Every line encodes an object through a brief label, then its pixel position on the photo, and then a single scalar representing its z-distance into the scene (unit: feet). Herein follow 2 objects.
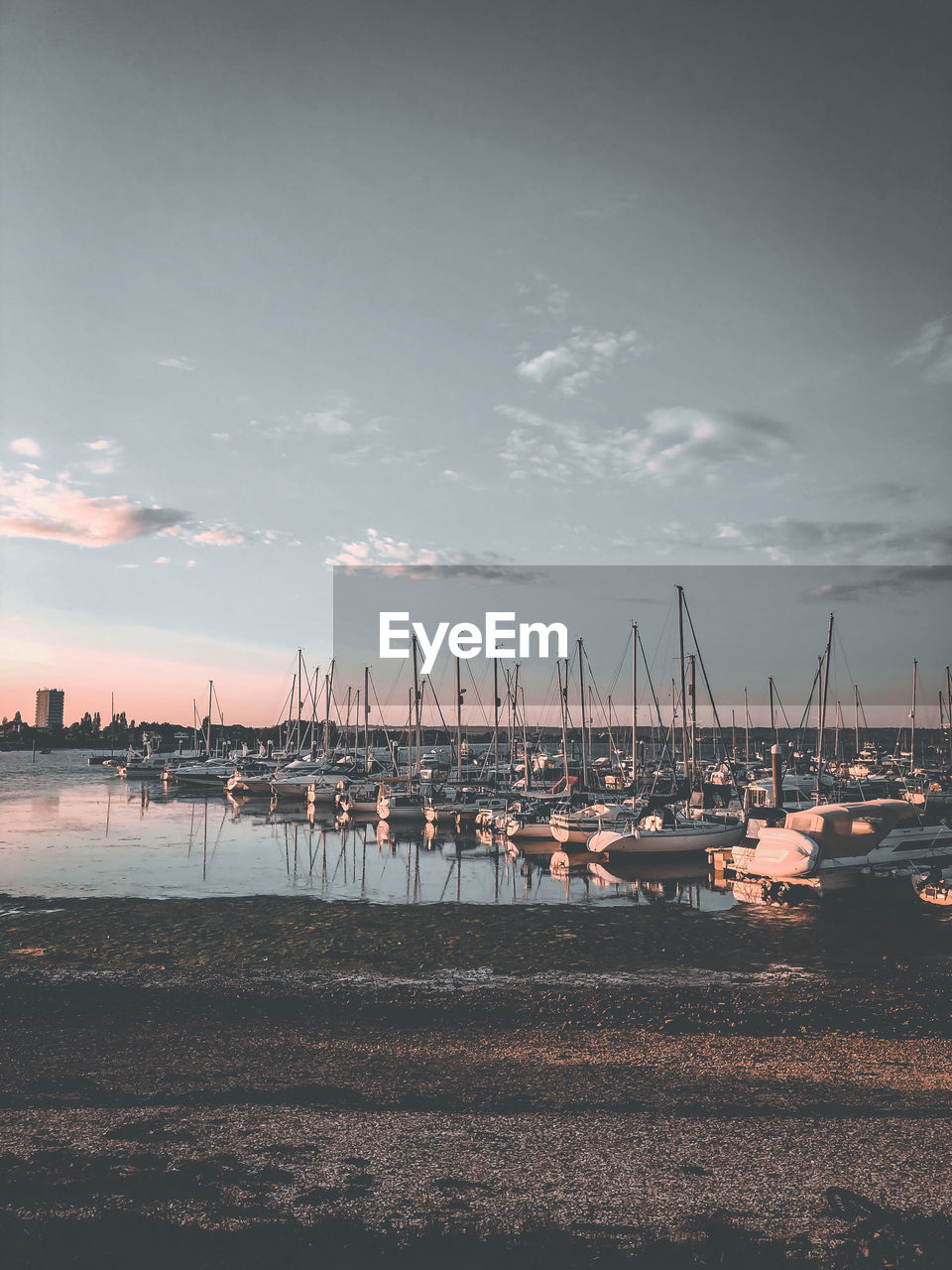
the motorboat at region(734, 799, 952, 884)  101.30
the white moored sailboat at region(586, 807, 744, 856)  127.85
